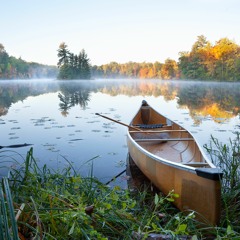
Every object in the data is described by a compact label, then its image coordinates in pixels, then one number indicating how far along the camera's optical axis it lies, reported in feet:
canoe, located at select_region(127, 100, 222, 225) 9.10
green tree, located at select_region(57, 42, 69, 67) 271.28
